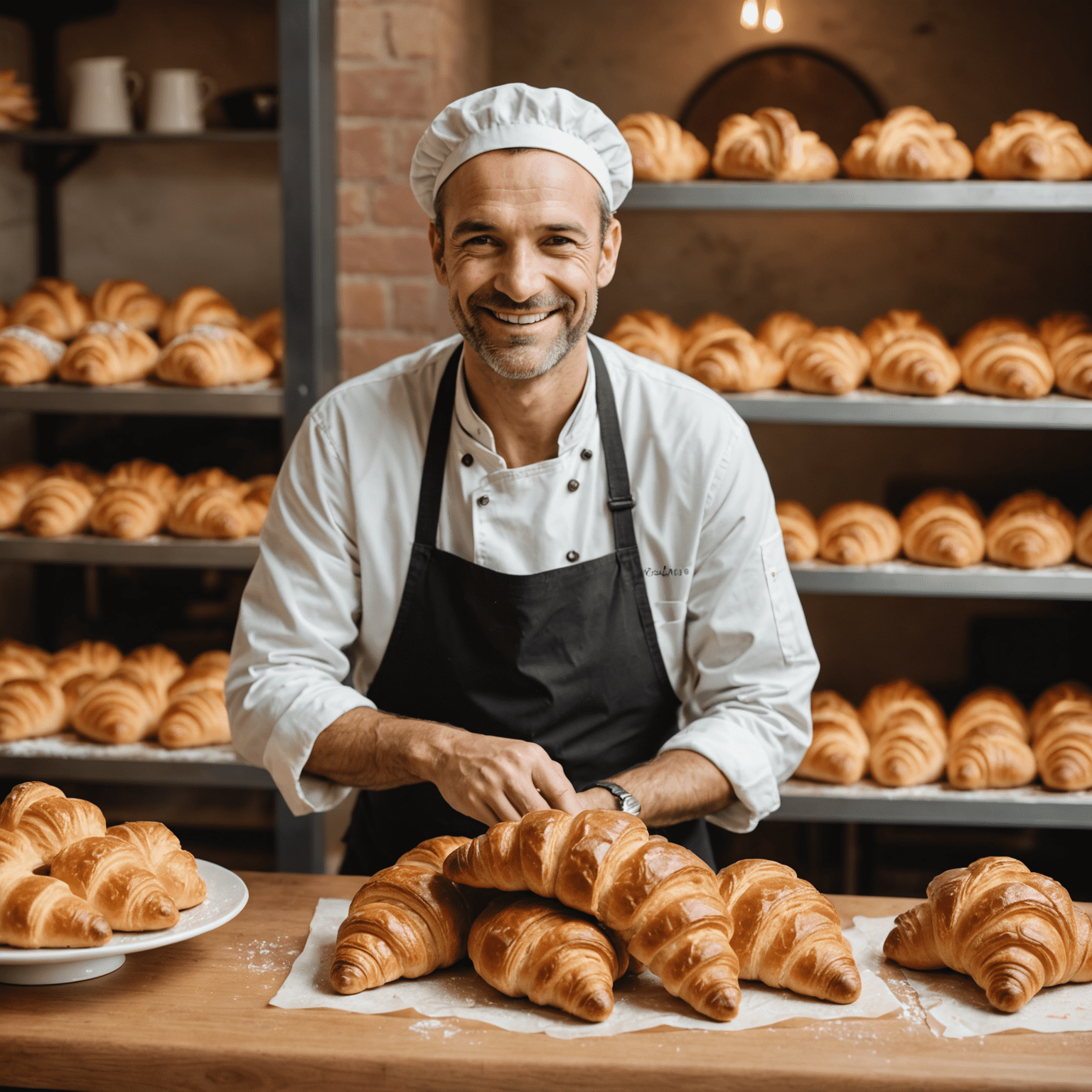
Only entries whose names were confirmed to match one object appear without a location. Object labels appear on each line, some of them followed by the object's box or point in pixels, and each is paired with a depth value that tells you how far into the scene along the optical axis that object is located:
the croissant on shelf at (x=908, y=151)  2.57
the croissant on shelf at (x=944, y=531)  2.69
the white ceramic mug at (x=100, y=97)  2.94
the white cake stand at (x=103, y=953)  1.16
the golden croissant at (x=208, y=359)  2.76
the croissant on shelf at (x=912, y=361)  2.63
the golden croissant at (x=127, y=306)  3.00
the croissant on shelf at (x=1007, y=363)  2.62
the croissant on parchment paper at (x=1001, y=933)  1.21
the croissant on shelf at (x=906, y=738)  2.66
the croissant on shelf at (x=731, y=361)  2.65
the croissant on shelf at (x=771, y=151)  2.59
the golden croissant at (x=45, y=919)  1.16
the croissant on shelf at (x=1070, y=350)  2.63
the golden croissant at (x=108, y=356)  2.78
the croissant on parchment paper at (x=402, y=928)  1.23
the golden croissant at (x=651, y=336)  2.78
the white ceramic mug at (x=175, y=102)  2.91
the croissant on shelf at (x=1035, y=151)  2.55
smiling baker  1.72
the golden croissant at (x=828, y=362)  2.66
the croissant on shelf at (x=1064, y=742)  2.59
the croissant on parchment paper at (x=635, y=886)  1.16
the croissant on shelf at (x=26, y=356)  2.79
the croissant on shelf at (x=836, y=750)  2.66
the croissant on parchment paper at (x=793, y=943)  1.21
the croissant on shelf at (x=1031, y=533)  2.67
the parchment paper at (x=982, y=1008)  1.19
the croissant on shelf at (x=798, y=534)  2.77
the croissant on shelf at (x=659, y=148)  2.60
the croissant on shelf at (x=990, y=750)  2.62
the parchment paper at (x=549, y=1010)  1.18
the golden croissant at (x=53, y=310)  2.95
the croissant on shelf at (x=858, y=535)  2.73
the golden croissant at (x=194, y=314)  2.96
